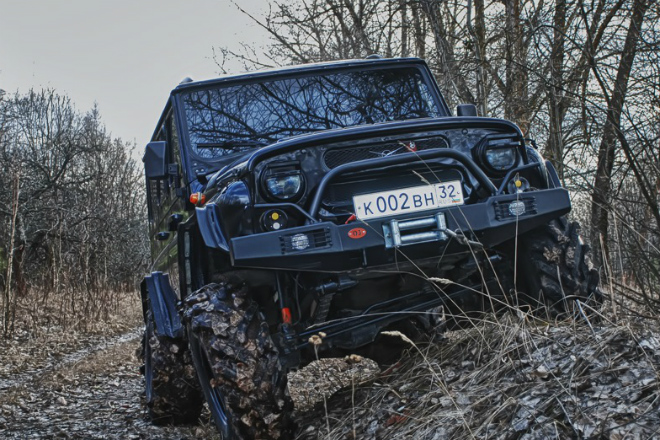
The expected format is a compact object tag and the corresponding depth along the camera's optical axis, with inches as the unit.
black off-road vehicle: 132.3
